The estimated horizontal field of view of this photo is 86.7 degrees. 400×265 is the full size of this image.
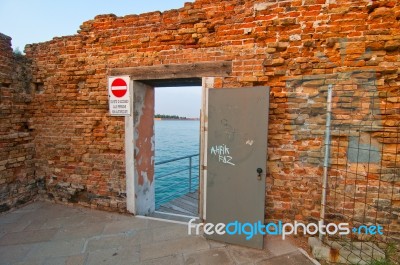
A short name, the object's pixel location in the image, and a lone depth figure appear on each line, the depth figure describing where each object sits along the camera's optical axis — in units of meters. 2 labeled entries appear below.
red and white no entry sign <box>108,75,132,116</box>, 3.70
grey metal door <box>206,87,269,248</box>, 2.82
